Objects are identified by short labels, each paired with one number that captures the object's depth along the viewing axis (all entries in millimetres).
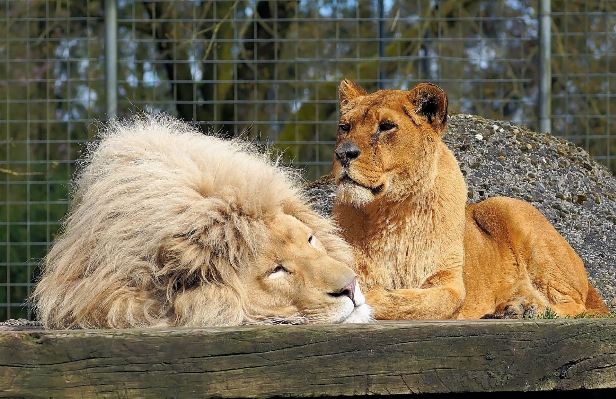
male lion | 5207
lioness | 6539
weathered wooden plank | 4199
